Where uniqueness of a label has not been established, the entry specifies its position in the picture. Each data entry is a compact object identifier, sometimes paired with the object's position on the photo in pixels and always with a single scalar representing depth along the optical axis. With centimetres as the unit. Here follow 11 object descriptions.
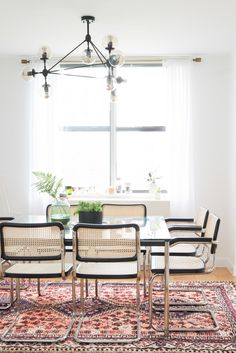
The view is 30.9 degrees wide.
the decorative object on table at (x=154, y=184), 529
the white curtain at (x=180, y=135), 522
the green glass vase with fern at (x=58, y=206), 361
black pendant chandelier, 329
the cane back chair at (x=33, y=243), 304
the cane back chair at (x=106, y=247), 300
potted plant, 352
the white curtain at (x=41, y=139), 527
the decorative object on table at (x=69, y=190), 521
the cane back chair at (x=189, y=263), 314
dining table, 307
